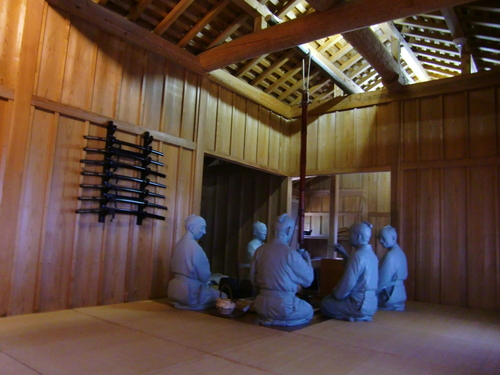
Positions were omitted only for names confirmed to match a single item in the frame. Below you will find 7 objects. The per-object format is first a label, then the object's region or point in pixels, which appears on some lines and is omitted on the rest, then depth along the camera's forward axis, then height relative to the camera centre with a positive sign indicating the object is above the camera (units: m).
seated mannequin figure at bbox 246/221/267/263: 6.55 -0.09
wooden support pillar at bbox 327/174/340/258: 9.59 +0.67
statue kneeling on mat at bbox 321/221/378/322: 4.68 -0.67
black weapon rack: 4.89 +0.61
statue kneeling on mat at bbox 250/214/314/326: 4.25 -0.58
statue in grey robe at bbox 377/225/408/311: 5.55 -0.60
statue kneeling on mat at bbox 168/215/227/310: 4.90 -0.62
